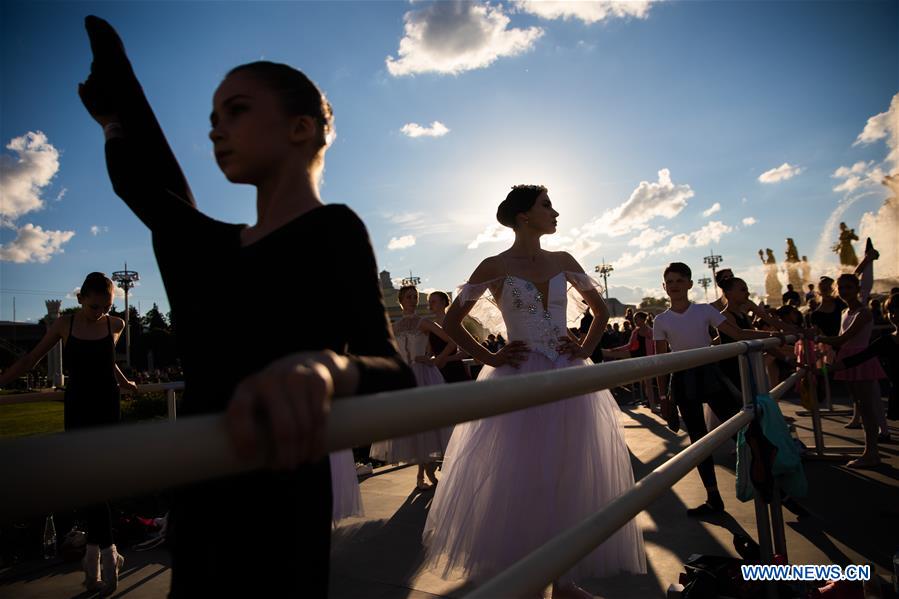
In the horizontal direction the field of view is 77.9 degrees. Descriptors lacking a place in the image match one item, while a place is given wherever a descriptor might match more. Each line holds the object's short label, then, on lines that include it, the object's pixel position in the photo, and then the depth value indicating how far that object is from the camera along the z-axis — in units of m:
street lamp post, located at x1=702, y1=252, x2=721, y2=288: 76.88
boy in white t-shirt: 4.90
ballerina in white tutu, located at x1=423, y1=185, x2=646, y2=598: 3.03
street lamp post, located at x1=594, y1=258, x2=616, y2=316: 73.38
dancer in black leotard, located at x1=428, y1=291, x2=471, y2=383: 7.21
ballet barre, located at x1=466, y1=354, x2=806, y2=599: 0.93
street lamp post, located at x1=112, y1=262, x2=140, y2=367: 79.00
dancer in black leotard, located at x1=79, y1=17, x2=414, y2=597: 0.88
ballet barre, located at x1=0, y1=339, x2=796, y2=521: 0.45
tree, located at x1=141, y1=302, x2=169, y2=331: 91.25
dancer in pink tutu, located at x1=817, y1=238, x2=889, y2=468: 5.90
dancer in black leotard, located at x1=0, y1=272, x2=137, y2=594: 4.18
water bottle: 4.47
